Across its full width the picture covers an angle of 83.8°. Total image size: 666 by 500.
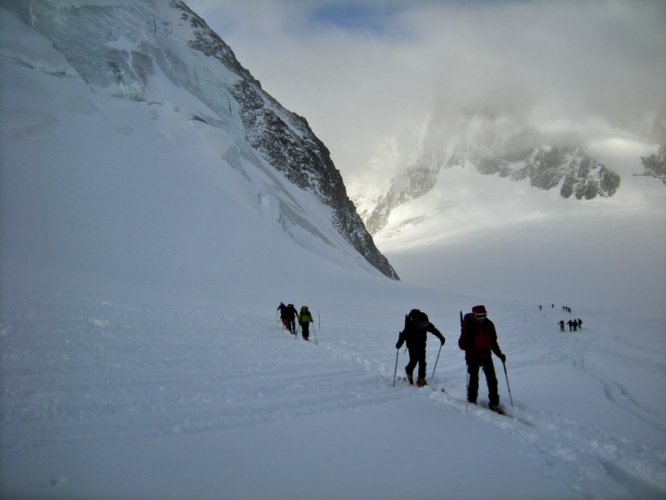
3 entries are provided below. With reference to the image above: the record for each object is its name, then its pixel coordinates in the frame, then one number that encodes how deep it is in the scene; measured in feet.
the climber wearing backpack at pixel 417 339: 25.17
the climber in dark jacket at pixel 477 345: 21.49
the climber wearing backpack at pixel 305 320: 44.88
